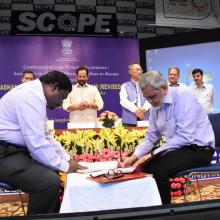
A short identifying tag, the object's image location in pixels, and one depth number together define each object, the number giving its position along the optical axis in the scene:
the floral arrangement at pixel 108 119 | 3.84
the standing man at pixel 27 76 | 4.51
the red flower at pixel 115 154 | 3.17
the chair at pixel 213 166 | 2.50
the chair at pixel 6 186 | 2.22
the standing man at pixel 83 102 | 4.64
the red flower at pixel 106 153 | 3.23
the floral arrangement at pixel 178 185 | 3.80
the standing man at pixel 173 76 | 4.89
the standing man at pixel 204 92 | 5.32
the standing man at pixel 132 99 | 4.83
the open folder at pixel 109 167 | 1.97
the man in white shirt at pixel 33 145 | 2.06
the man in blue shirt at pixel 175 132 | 2.37
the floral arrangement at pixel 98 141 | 3.28
